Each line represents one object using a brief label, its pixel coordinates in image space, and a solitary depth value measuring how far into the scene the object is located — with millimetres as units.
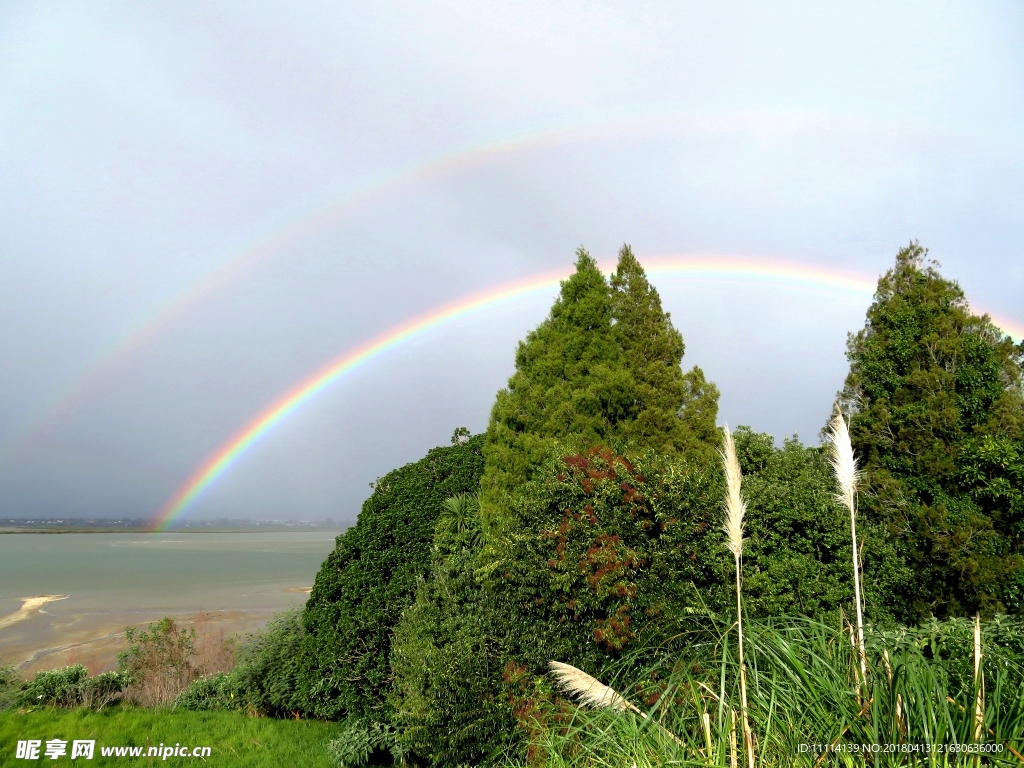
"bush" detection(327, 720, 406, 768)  10266
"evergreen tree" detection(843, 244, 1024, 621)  9547
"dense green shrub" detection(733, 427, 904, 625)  7062
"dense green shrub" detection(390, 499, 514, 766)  7723
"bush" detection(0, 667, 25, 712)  12758
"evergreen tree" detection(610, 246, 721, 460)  10430
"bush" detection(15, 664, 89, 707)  12656
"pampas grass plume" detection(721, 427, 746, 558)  3256
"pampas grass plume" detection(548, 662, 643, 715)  3400
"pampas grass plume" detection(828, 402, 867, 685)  3656
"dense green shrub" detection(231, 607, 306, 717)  12789
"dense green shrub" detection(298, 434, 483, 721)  11391
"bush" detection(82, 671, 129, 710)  13023
